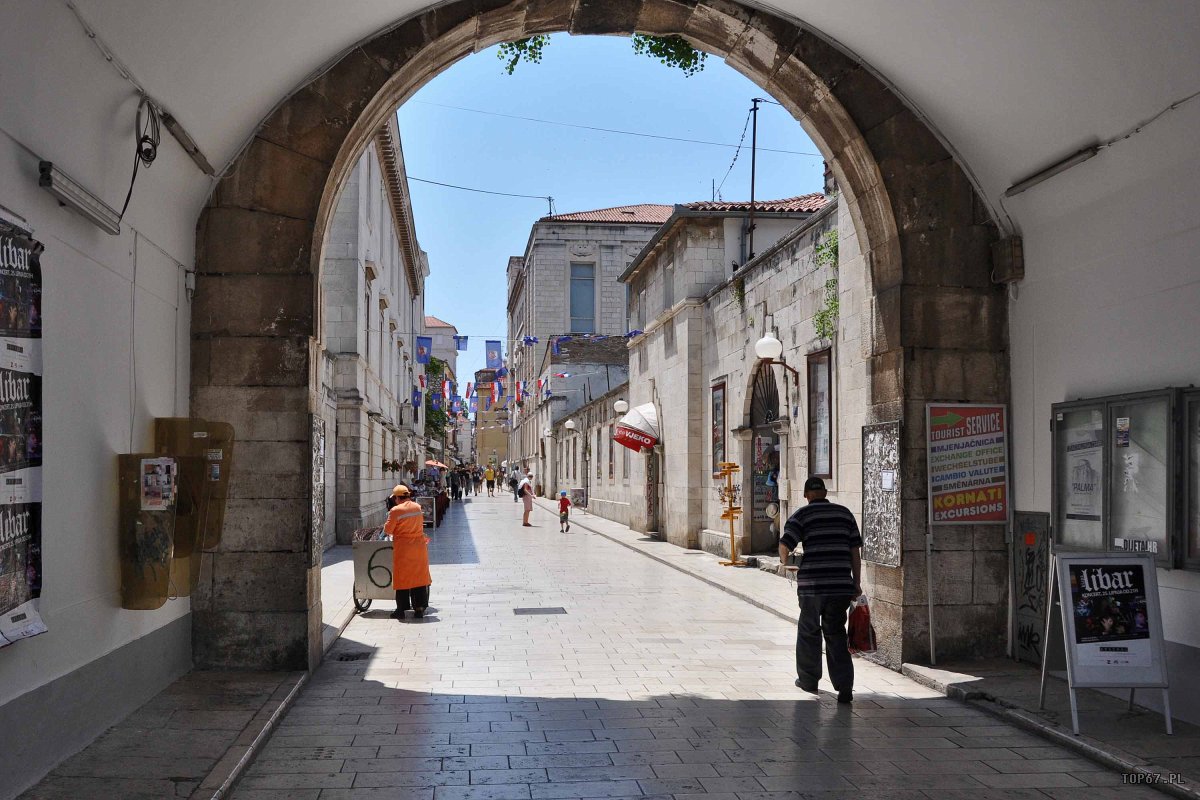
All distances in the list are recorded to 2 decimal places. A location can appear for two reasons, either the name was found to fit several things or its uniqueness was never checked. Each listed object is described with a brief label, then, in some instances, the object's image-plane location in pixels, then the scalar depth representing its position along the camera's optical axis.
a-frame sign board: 6.49
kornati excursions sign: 8.83
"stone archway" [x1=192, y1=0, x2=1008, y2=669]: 8.33
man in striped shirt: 7.96
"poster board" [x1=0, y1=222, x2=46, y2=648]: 4.88
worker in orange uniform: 11.85
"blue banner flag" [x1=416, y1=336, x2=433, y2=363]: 38.02
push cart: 12.19
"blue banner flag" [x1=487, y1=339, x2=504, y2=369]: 51.44
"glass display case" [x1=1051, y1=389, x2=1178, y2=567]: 6.89
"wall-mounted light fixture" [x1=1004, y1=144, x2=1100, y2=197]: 7.49
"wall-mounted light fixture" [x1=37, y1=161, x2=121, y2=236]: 5.41
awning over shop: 24.16
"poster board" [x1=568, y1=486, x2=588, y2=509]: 41.35
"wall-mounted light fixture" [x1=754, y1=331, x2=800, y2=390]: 14.98
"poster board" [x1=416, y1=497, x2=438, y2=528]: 26.01
